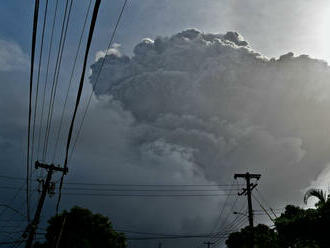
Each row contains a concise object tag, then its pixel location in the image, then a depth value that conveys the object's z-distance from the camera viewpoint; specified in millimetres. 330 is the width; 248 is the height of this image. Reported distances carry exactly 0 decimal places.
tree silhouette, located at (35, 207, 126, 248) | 37047
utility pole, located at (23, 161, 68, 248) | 19312
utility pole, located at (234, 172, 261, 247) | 23775
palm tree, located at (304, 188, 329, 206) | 14359
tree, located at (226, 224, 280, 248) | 45134
